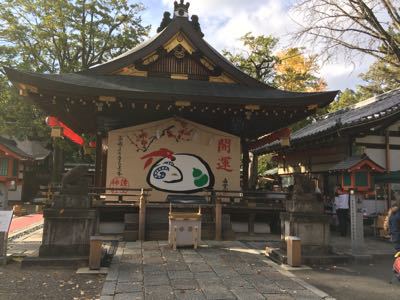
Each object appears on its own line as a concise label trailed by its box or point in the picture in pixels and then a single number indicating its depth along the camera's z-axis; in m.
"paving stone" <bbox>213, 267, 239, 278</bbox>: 7.23
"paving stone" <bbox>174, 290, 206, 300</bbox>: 5.87
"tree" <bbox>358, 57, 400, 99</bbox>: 27.03
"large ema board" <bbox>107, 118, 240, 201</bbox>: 13.09
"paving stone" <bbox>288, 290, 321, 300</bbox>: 6.03
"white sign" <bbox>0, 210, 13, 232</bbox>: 8.09
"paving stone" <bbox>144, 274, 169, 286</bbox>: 6.59
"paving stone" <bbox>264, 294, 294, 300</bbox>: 5.97
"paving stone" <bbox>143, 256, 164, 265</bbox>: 8.04
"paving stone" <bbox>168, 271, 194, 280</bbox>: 6.99
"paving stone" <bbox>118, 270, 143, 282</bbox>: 6.78
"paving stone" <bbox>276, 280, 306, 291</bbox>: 6.53
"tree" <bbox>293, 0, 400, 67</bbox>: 15.52
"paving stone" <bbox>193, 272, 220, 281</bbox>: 6.97
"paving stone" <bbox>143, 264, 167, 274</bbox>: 7.29
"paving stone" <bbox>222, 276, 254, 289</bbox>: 6.54
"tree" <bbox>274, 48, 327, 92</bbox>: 27.92
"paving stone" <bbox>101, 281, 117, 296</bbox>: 6.00
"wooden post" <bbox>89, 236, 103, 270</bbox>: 7.45
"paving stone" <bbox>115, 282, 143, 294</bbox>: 6.17
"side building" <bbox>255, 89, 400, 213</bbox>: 12.98
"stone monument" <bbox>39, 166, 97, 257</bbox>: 8.03
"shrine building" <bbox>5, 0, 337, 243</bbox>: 12.03
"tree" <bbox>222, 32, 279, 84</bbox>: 27.78
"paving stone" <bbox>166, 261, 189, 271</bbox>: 7.55
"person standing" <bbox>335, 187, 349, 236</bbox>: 13.16
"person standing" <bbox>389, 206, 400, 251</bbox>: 6.51
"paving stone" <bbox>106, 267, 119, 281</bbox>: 6.80
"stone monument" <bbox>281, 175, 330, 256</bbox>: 8.70
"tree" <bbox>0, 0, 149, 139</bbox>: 26.73
